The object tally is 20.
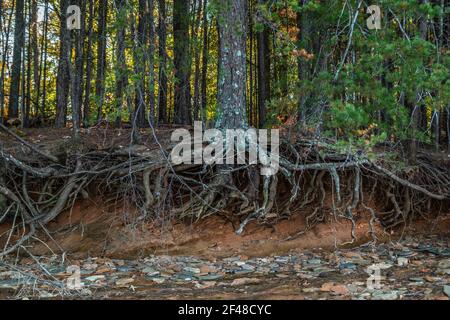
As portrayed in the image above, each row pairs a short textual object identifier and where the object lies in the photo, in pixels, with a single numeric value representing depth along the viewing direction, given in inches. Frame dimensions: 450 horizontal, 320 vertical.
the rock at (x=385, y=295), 159.9
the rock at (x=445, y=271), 195.5
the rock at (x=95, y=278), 194.6
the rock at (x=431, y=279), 182.9
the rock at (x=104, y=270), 210.8
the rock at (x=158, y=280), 196.9
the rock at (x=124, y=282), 189.6
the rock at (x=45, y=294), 170.1
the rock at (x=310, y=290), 173.9
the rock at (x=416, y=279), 184.5
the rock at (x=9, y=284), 183.9
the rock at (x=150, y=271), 208.2
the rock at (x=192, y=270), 213.6
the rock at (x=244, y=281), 192.2
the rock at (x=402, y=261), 216.1
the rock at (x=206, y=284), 187.9
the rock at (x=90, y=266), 215.5
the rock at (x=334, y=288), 169.8
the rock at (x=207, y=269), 213.9
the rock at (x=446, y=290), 160.0
